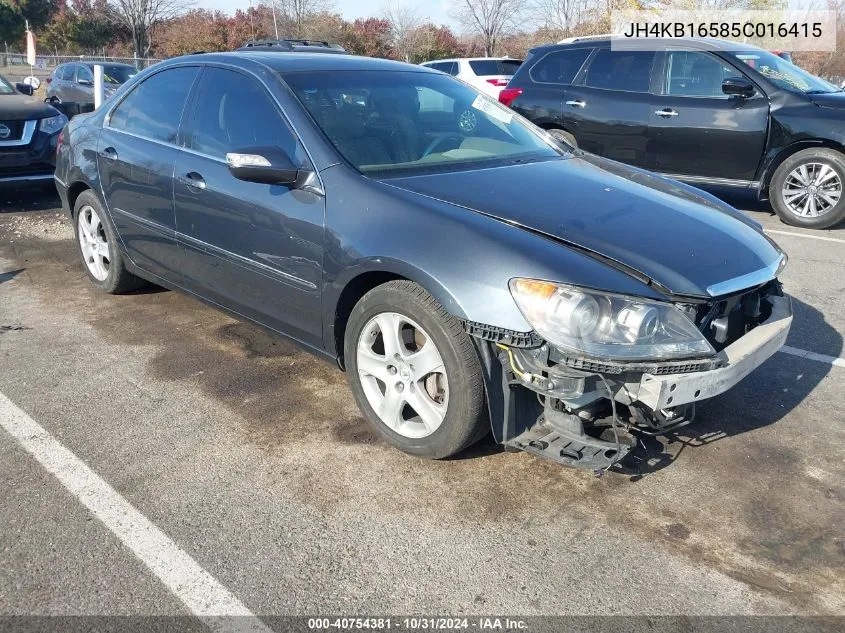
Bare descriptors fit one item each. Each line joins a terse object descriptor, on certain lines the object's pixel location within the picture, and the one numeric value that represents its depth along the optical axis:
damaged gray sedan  2.75
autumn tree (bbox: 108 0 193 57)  32.06
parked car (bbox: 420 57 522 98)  15.87
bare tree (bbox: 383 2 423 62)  37.34
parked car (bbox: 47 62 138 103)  16.66
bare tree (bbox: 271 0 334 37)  36.47
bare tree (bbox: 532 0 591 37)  30.39
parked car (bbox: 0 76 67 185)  8.16
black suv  7.66
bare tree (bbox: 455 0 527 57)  31.62
